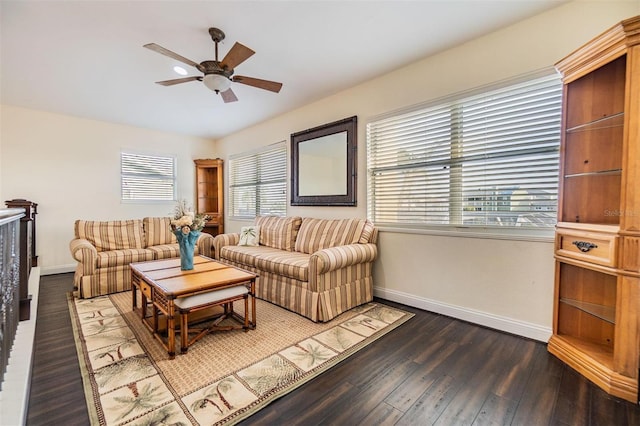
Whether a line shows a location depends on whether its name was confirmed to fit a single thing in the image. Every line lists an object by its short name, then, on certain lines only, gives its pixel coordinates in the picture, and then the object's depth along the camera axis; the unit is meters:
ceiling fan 2.14
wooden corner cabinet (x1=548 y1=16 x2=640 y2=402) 1.61
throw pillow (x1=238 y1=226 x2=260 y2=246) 4.24
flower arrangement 2.53
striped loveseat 3.38
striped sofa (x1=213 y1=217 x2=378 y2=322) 2.70
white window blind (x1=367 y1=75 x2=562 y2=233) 2.30
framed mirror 3.63
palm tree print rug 1.54
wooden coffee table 2.05
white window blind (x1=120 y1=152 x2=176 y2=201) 5.20
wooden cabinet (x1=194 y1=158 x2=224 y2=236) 5.98
